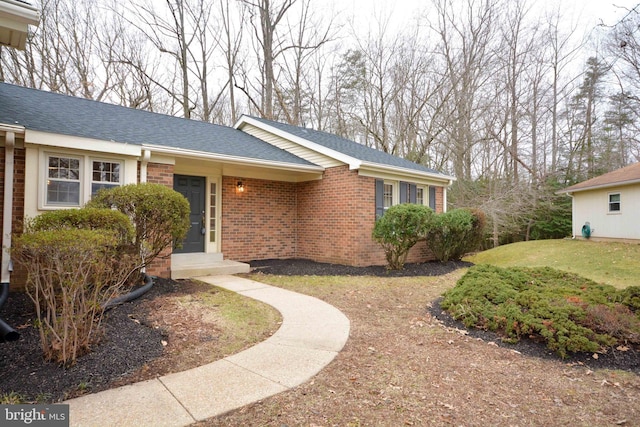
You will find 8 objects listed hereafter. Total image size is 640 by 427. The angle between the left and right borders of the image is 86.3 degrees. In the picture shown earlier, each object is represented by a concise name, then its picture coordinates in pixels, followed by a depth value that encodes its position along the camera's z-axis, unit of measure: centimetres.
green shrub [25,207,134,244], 481
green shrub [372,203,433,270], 867
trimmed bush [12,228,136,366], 312
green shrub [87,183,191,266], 588
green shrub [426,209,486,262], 1013
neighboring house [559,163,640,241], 1413
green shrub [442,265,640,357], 384
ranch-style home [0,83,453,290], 616
